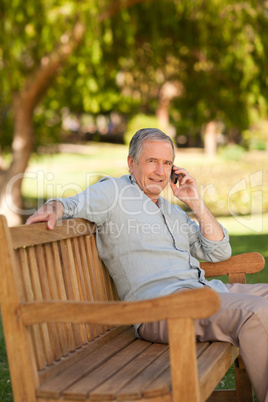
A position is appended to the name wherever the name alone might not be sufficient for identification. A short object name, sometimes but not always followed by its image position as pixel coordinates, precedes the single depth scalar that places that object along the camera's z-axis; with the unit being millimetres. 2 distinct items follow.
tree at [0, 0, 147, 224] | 9500
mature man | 2713
